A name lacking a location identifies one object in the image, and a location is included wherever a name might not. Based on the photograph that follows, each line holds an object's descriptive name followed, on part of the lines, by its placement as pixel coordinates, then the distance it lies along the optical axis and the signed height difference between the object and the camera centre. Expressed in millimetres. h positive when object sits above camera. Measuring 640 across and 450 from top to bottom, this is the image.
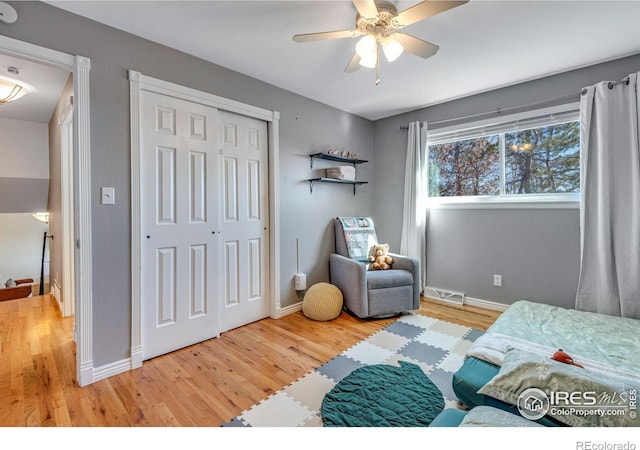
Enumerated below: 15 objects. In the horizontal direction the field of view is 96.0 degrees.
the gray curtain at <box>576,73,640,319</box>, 2326 +167
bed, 1069 -738
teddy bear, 3254 -448
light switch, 1946 +155
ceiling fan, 1556 +1112
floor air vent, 3434 -937
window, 2807 +649
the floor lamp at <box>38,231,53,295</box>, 5270 -965
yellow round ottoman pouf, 2945 -877
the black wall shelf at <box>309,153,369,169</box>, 3307 +735
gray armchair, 2930 -713
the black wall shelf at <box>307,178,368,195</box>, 3340 +458
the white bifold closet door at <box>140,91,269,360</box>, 2203 -48
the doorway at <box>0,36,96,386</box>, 1832 +24
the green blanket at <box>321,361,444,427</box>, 1527 -1056
